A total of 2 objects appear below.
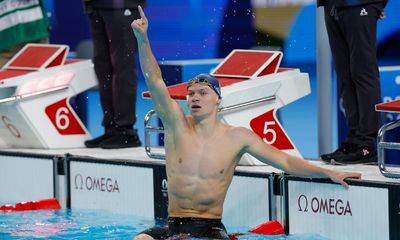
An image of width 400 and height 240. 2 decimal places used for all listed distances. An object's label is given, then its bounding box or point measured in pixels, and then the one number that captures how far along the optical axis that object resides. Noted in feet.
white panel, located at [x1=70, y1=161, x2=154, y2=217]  51.34
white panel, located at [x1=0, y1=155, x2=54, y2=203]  56.03
